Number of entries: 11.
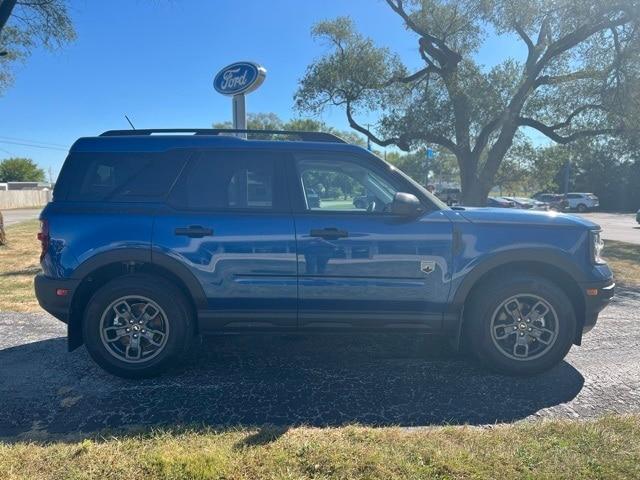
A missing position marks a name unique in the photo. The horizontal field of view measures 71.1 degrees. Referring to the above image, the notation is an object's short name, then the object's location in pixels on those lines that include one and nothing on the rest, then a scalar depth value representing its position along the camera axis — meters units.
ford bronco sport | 3.71
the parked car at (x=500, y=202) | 30.36
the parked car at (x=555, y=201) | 33.53
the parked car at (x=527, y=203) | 31.03
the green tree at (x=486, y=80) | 12.84
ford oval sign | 8.15
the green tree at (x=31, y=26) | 10.20
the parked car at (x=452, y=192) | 37.75
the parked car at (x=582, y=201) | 38.06
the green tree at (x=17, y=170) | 65.32
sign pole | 8.32
